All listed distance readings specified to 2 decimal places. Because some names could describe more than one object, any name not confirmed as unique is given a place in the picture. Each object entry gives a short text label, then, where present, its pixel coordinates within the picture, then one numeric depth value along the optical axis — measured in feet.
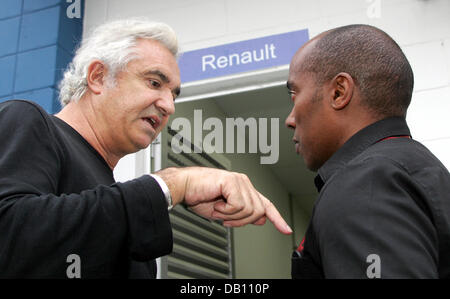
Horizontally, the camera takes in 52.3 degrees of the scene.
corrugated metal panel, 7.93
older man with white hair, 2.10
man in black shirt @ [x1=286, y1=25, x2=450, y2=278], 1.86
